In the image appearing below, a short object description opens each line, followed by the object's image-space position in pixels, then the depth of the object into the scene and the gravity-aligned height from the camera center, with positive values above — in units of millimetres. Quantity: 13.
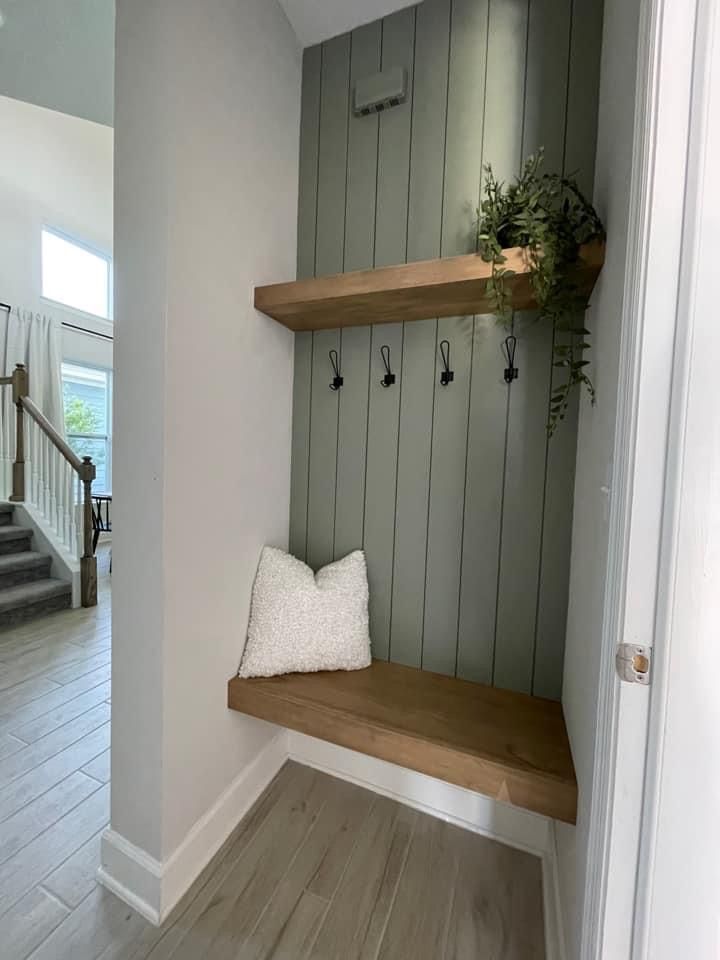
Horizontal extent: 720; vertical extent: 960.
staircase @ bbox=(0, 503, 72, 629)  2828 -1055
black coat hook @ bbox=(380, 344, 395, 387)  1392 +295
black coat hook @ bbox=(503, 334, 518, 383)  1234 +314
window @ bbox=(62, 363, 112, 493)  5203 +470
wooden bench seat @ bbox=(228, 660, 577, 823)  954 -707
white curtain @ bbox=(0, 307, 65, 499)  3852 +897
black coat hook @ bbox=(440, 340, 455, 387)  1315 +295
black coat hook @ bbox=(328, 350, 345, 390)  1468 +293
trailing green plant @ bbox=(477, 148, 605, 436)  918 +525
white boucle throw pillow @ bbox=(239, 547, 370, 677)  1294 -530
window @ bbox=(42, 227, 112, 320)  4715 +2117
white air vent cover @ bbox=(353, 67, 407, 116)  1305 +1188
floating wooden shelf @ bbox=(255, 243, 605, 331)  1010 +460
